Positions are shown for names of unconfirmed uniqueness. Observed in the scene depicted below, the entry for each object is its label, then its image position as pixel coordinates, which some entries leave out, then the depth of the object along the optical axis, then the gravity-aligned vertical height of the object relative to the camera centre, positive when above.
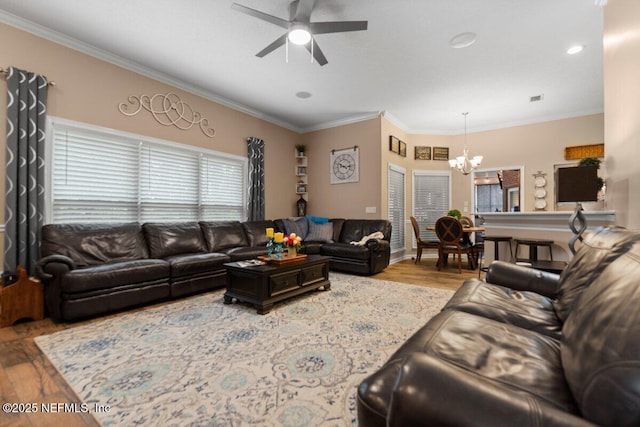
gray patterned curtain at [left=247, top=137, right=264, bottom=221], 5.30 +0.69
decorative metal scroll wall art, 3.83 +1.56
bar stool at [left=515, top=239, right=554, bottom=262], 3.44 -0.37
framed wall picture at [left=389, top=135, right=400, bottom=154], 5.82 +1.50
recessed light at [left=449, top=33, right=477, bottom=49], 3.13 +2.01
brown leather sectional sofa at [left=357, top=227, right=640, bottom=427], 0.58 -0.41
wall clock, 5.75 +1.04
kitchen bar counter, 3.10 -0.14
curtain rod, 2.84 +1.47
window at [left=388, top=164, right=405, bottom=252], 5.96 +0.22
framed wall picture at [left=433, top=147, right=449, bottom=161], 6.70 +1.48
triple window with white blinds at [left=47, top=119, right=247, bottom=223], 3.28 +0.52
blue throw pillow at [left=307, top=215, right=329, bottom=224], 5.60 -0.11
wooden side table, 2.46 -0.77
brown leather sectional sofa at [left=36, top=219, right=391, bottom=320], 2.57 -0.54
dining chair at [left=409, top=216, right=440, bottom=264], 5.52 -0.59
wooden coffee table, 2.85 -0.74
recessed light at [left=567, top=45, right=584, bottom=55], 3.34 +2.00
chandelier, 5.58 +1.08
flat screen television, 2.54 +0.28
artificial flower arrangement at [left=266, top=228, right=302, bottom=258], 3.29 -0.34
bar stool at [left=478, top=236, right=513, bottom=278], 3.88 -0.38
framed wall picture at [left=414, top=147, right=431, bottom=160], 6.66 +1.47
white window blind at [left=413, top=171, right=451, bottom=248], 6.70 +0.40
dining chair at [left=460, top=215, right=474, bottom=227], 5.96 -0.16
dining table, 5.10 -0.48
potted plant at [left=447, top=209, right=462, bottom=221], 5.80 +0.01
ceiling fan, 2.41 +1.71
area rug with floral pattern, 1.44 -1.00
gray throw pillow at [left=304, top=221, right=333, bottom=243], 5.33 -0.35
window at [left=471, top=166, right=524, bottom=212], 6.09 +0.77
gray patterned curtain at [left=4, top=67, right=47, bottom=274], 2.82 +0.48
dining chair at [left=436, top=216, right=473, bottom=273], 4.94 -0.44
